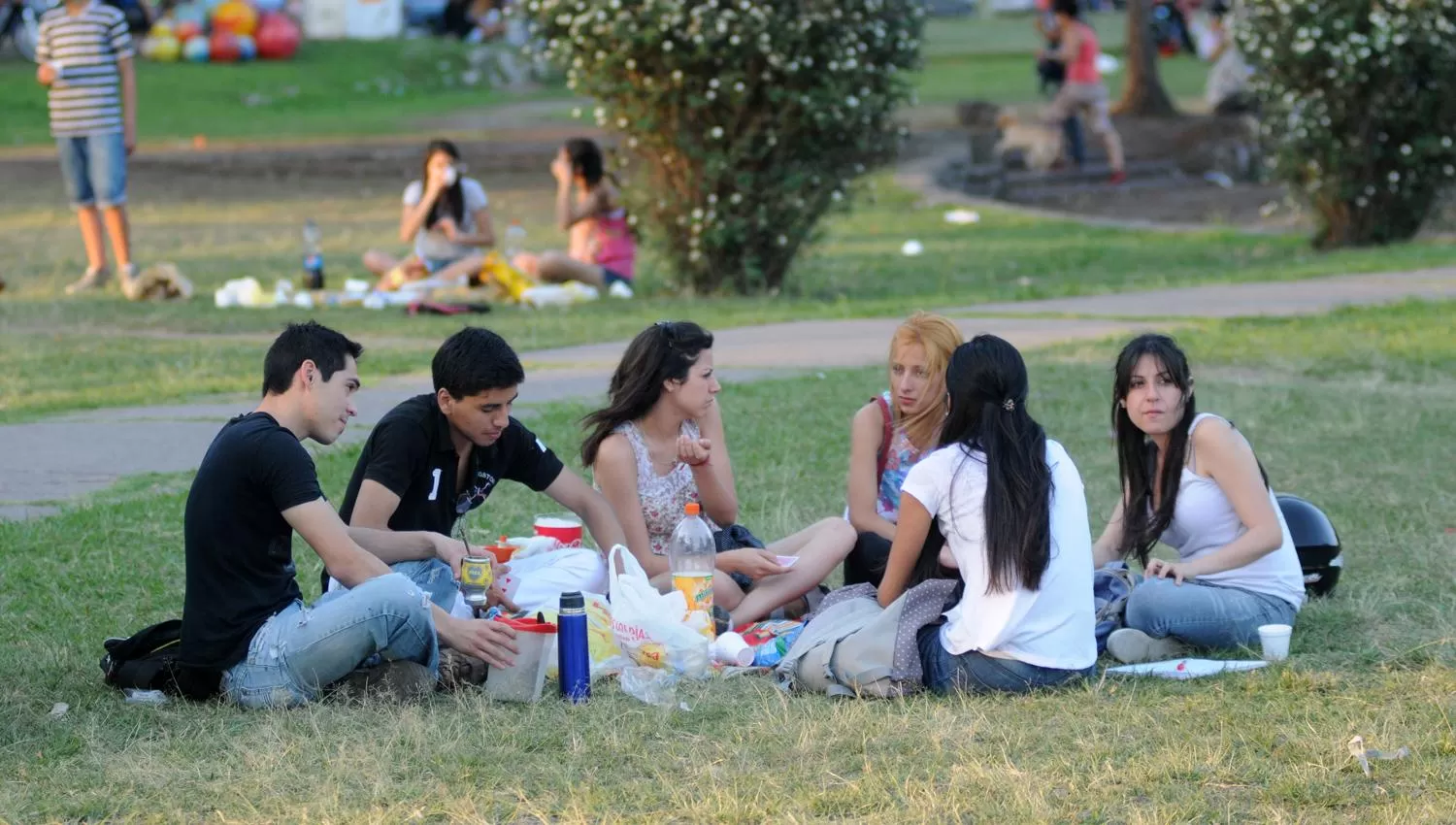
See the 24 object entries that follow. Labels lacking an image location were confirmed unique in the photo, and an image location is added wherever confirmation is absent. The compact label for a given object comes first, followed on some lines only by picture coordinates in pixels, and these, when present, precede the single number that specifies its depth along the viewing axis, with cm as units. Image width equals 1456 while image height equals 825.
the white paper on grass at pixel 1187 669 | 1057
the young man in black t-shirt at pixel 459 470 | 1081
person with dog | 4491
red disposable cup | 1236
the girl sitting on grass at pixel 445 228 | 2672
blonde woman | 1195
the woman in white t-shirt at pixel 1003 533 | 997
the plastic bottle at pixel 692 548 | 1165
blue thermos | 1016
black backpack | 1019
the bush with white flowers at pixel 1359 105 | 3112
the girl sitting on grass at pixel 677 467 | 1192
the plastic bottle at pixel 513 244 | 2786
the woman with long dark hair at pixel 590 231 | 2714
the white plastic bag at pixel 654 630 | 1075
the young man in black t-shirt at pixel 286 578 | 984
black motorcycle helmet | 1245
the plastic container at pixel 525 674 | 1018
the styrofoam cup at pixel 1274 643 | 1091
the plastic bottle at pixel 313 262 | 2750
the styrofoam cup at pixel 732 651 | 1107
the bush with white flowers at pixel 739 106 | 2569
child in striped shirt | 2708
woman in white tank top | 1121
